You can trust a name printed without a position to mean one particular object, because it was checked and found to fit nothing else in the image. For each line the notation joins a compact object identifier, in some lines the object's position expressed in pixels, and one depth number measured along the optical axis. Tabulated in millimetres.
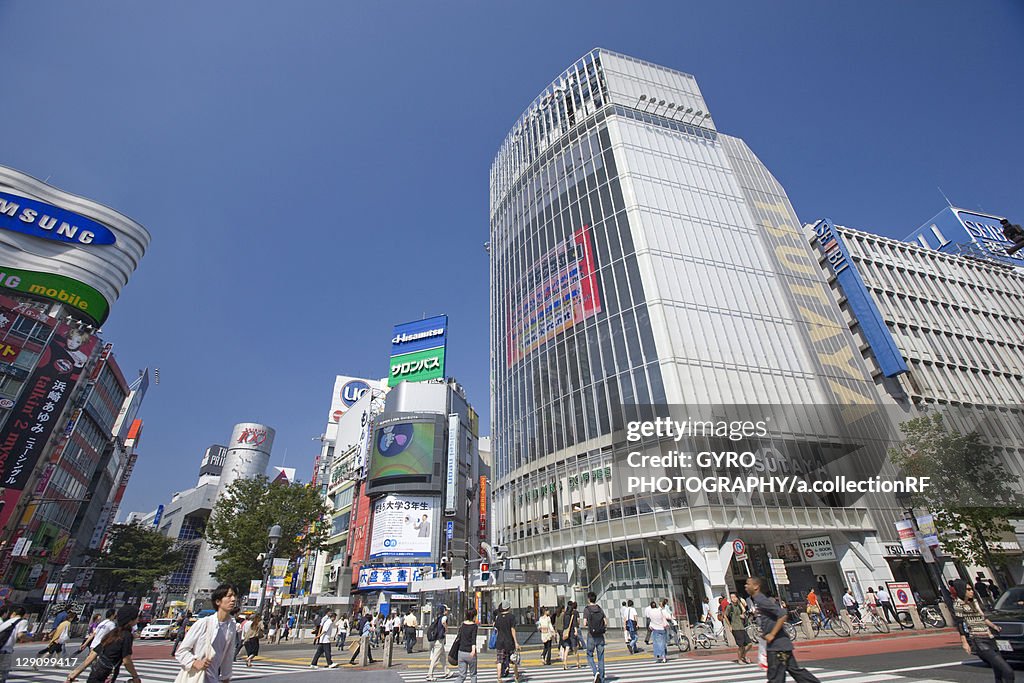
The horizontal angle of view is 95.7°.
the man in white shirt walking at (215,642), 4656
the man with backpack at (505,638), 10273
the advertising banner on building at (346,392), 89062
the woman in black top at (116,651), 6871
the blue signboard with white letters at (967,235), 51219
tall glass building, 26781
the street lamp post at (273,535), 20797
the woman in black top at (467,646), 10019
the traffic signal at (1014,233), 11594
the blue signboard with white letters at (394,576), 49938
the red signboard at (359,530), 55419
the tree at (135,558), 52156
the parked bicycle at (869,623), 19734
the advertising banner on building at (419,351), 67000
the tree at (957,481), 23109
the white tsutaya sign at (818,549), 26969
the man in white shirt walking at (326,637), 15578
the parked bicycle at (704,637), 16594
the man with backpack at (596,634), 9922
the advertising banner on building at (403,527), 51781
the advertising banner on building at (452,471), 55031
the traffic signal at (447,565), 44038
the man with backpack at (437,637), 12827
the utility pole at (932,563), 16641
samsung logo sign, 46469
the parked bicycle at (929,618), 19812
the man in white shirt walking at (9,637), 7648
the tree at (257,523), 33094
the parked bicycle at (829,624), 18688
